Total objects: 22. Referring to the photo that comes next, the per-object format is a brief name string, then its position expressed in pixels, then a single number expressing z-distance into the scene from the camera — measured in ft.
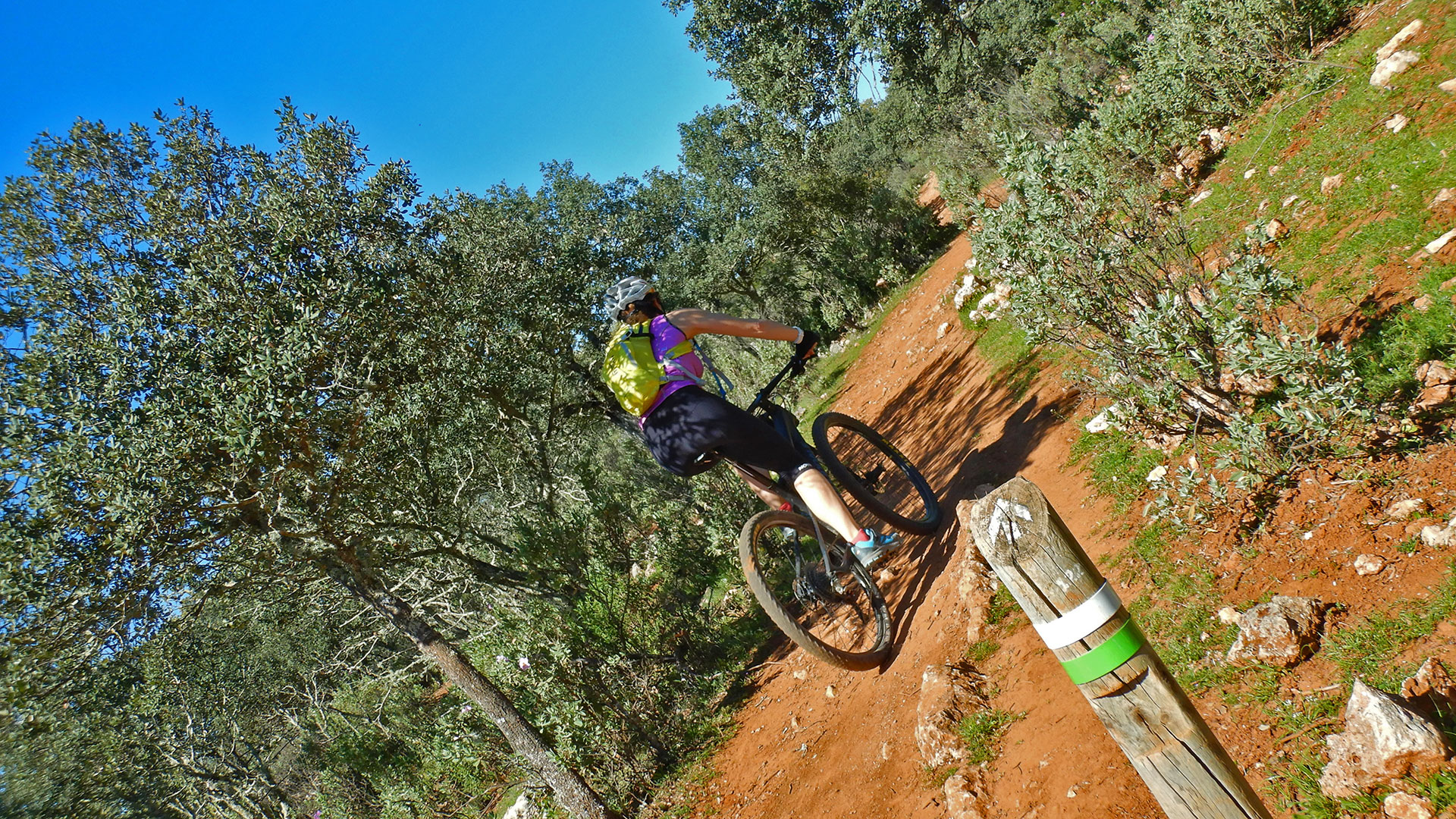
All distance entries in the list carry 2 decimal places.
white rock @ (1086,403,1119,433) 16.79
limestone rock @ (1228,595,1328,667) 9.39
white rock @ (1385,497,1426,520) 10.05
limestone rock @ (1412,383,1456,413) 11.09
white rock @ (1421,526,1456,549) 9.38
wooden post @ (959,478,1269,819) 6.54
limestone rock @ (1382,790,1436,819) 7.16
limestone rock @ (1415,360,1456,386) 11.20
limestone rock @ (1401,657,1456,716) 7.79
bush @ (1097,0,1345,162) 27.04
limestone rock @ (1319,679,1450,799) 7.35
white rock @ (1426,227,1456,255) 13.76
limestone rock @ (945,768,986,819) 10.87
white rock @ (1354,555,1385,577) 9.75
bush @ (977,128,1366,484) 11.68
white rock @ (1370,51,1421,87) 20.45
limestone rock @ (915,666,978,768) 12.26
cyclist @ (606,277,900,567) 15.84
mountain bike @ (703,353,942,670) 17.03
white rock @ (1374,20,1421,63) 21.80
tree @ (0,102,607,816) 16.71
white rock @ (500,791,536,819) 25.08
